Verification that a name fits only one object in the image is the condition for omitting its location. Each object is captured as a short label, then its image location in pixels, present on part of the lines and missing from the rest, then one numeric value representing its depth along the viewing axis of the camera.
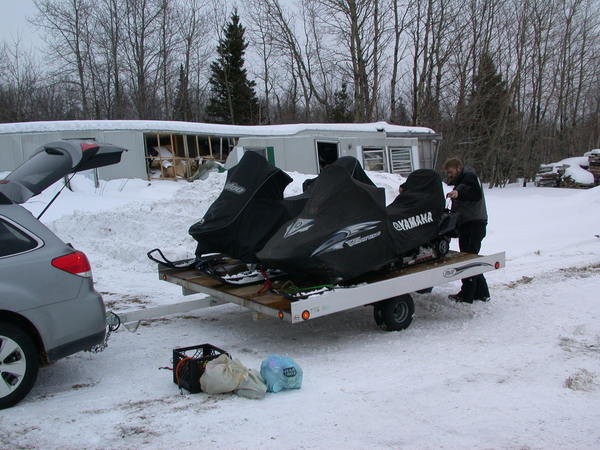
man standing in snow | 7.63
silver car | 4.40
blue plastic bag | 4.66
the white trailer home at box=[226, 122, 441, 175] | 23.02
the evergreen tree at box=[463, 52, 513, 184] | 34.75
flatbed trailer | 5.55
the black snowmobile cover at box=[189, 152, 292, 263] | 6.99
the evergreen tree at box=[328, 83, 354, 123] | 43.75
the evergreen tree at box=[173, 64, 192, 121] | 43.59
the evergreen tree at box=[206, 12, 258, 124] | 43.94
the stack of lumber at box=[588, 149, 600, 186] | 33.84
